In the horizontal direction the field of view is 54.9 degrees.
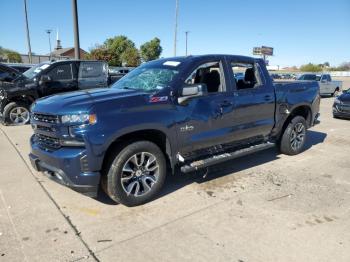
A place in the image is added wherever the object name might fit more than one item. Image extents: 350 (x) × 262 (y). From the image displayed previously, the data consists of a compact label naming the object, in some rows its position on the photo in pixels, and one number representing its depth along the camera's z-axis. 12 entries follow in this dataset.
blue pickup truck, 3.83
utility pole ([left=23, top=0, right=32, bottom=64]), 29.87
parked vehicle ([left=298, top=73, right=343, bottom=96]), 22.56
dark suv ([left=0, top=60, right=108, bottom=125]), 9.60
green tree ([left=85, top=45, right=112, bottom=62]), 46.97
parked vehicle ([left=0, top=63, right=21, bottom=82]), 10.02
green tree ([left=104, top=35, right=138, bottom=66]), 65.84
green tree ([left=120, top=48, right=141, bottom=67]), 55.88
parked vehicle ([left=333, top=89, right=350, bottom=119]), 12.24
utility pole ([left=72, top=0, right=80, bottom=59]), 12.37
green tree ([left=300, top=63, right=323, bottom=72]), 90.76
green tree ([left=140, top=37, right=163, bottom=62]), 72.62
